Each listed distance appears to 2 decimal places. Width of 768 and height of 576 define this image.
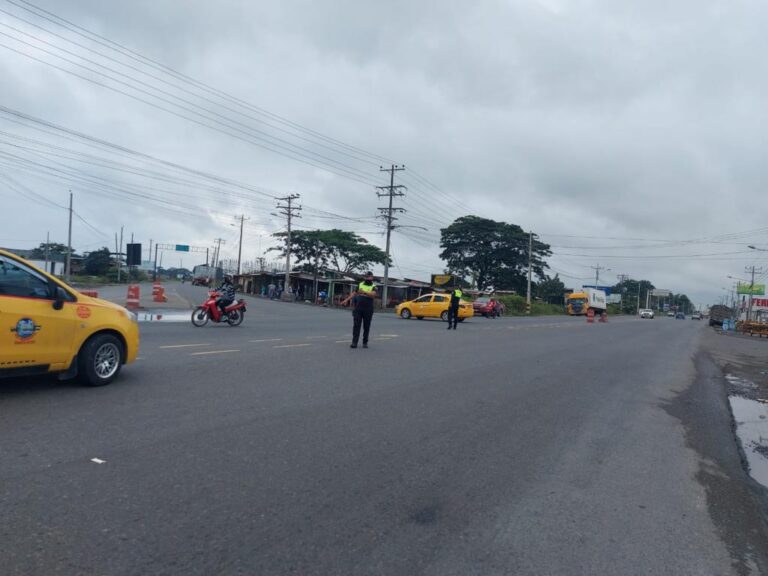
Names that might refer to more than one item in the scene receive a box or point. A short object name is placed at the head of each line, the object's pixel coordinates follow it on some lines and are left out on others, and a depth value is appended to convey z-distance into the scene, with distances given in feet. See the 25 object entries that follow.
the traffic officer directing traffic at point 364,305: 41.52
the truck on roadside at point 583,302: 221.05
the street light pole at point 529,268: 204.21
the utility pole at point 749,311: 182.60
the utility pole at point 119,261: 274.57
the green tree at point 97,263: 294.87
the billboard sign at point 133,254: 192.44
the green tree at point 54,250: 277.62
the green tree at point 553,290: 317.01
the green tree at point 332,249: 217.15
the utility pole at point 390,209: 160.56
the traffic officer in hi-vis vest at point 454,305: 74.64
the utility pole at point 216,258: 380.09
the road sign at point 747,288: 278.99
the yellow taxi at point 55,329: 19.94
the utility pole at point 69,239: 144.66
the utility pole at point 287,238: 193.96
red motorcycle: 55.62
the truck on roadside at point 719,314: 211.00
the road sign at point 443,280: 211.41
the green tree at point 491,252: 227.20
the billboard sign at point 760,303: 190.19
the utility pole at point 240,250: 273.05
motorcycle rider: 56.34
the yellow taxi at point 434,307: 107.04
